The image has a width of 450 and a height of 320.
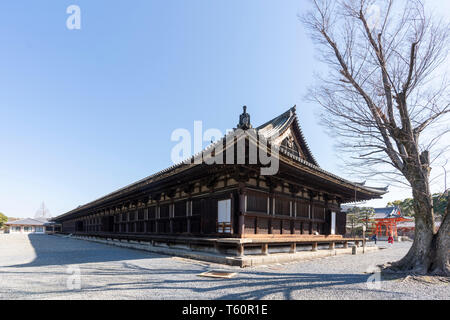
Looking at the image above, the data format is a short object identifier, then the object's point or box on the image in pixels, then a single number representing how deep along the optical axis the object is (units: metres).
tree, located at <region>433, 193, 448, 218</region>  36.28
